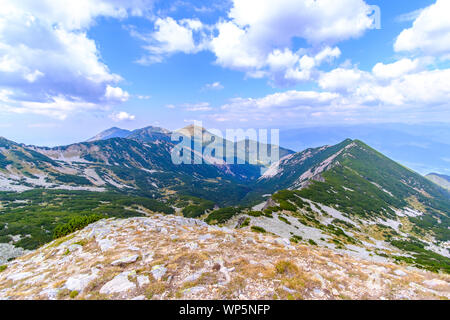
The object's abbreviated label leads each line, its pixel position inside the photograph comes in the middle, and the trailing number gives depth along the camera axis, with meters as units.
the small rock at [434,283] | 11.60
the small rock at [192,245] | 18.06
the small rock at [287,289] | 10.71
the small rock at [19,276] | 15.39
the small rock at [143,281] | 11.37
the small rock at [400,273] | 13.33
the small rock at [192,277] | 11.93
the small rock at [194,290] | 10.59
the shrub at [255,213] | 54.53
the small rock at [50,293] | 10.62
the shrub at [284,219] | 55.81
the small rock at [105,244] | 19.45
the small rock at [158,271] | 12.25
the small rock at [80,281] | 11.38
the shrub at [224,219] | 70.96
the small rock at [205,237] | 21.60
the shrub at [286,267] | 13.25
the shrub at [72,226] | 35.25
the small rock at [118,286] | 10.85
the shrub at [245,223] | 47.81
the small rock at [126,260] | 14.59
